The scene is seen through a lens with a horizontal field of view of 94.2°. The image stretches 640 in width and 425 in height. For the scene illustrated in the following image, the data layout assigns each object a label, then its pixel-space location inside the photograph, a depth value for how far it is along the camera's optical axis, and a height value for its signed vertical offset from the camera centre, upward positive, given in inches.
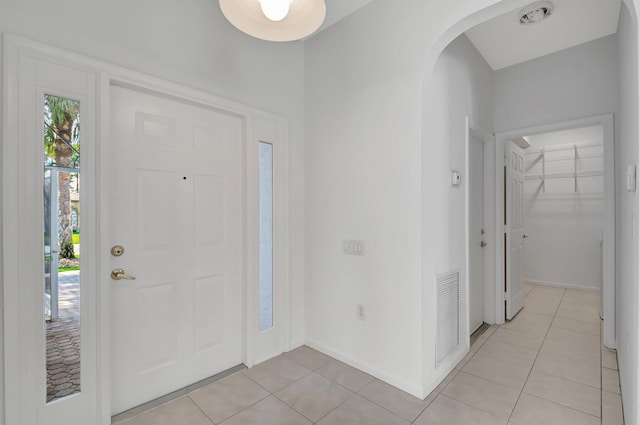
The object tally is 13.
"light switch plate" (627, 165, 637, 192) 56.7 +6.5
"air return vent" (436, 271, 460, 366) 87.6 -32.0
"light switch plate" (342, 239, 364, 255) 93.7 -11.2
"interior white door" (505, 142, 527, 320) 133.0 -8.5
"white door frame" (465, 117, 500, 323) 130.2 -6.9
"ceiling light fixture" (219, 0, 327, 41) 48.6 +34.1
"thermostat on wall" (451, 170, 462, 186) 95.8 +10.9
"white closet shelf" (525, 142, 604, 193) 184.2 +33.6
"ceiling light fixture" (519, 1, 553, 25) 91.7 +63.7
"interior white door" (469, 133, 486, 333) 119.6 -9.2
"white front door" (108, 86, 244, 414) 72.5 -8.0
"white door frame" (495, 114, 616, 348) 107.0 -3.4
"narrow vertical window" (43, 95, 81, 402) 61.3 -6.6
